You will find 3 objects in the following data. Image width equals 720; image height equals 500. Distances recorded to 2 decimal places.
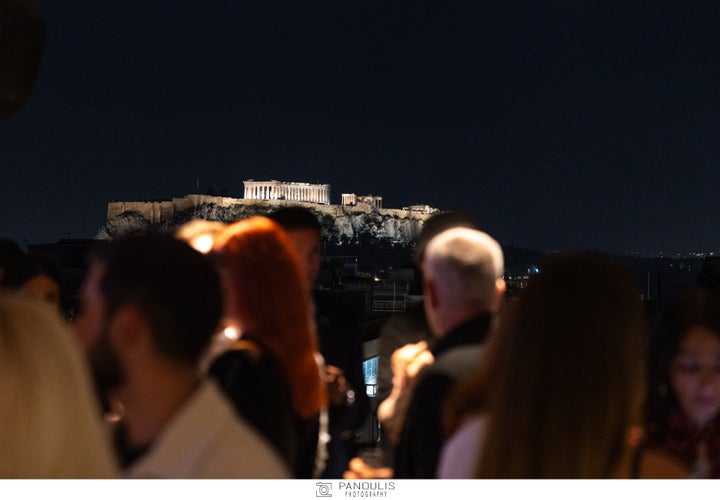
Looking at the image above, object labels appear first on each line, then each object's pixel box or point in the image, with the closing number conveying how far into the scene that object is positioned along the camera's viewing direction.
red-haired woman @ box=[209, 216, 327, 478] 3.48
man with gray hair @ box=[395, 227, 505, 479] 3.52
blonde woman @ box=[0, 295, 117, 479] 2.94
